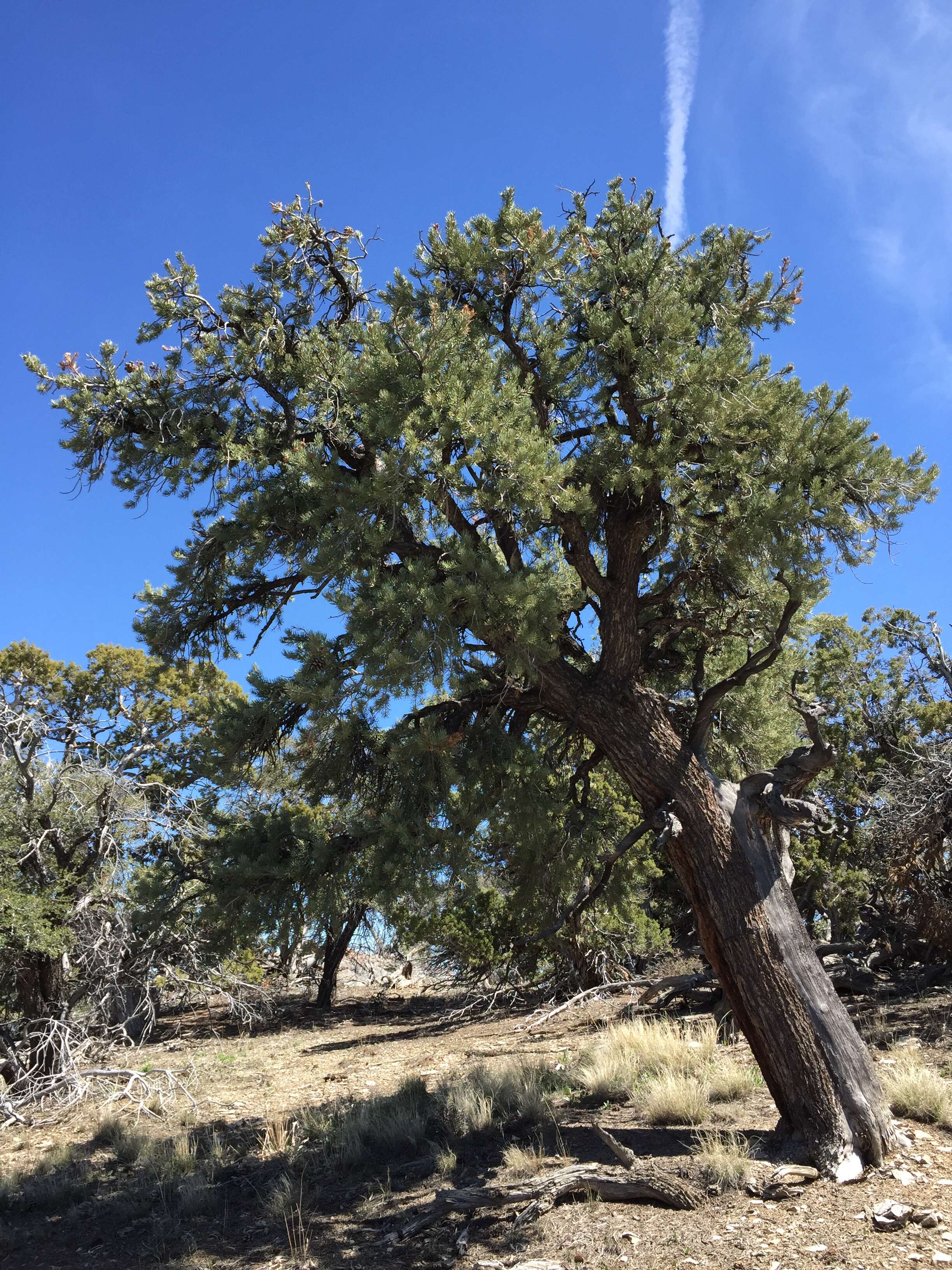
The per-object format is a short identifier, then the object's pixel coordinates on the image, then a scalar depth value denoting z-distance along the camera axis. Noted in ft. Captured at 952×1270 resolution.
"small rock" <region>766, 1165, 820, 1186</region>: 18.56
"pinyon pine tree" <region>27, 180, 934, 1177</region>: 19.67
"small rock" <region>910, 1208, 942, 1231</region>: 16.58
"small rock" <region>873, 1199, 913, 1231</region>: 16.67
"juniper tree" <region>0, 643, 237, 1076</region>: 36.70
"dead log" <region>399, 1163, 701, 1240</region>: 18.70
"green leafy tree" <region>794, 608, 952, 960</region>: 37.09
